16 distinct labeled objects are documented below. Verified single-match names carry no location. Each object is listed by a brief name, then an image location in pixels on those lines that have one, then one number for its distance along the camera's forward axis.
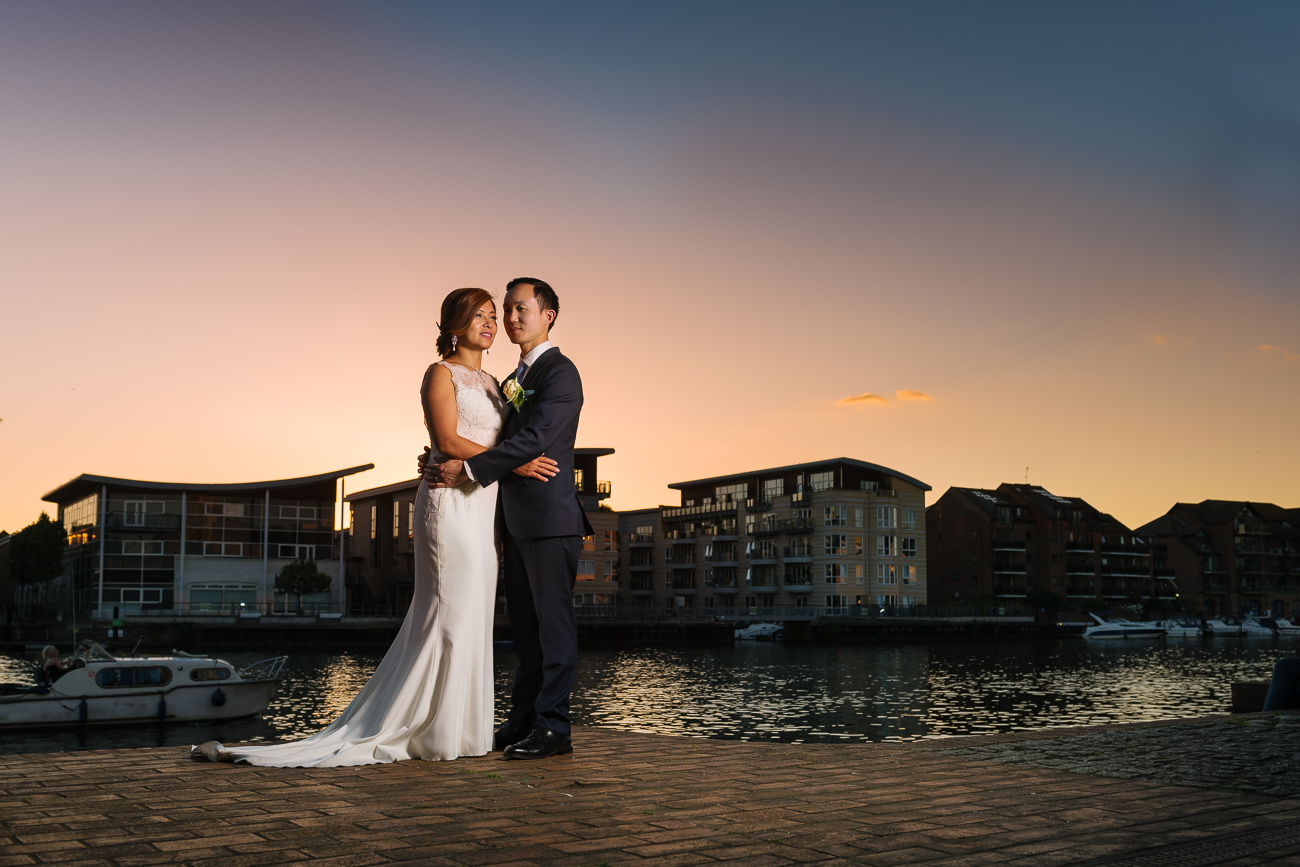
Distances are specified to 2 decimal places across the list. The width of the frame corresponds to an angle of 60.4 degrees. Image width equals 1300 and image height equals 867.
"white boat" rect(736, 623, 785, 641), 83.50
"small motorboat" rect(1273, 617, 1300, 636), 108.91
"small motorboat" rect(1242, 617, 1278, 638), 109.75
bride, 5.86
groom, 5.95
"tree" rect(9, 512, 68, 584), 72.38
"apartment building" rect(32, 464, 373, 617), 72.88
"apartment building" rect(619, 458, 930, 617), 95.44
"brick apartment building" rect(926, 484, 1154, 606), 109.69
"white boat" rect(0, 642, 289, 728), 29.44
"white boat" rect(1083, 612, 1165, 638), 97.06
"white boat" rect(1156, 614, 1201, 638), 102.19
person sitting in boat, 30.98
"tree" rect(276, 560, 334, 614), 71.94
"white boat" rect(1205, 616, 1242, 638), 108.37
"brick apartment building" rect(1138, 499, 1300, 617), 128.62
